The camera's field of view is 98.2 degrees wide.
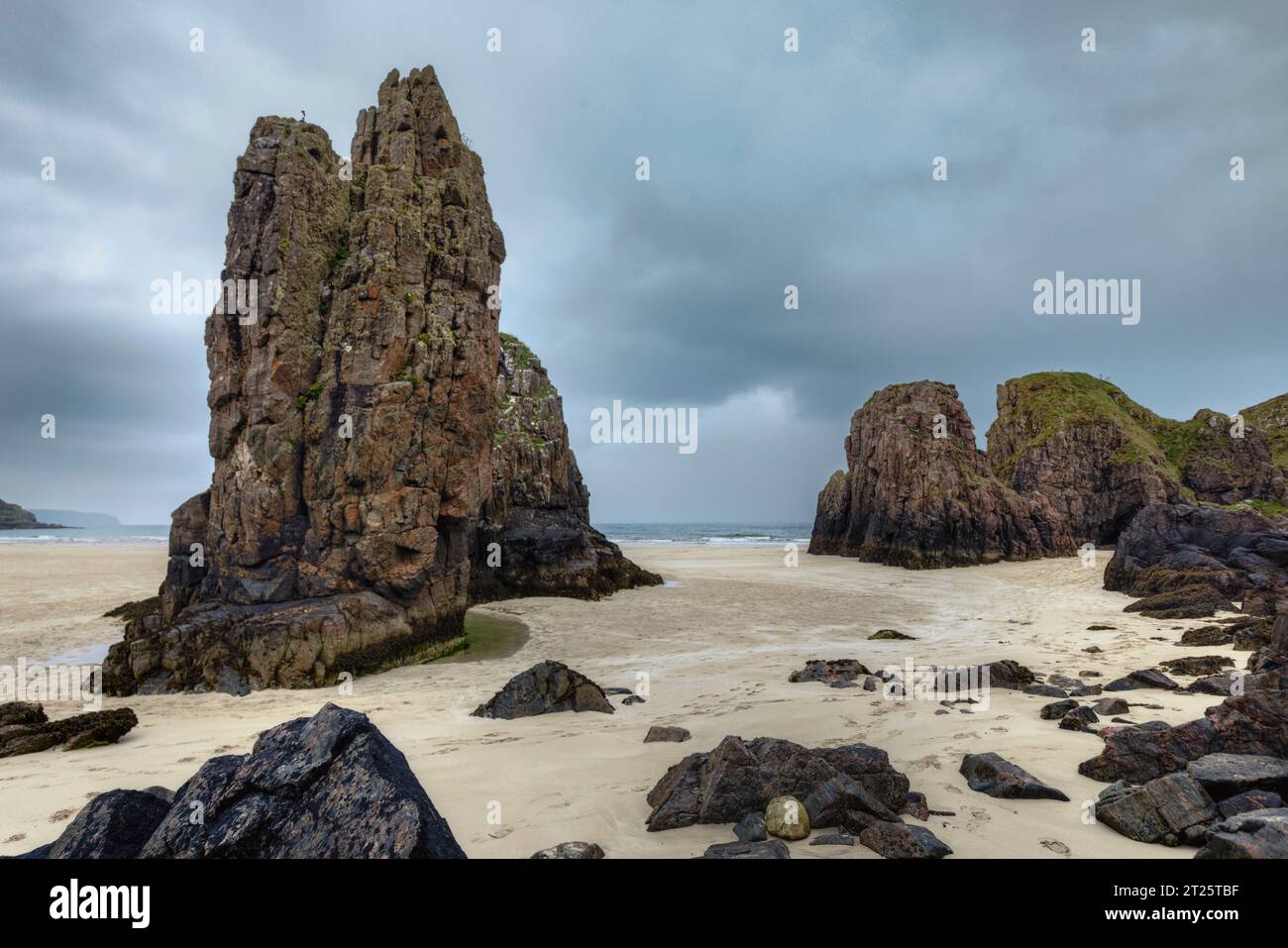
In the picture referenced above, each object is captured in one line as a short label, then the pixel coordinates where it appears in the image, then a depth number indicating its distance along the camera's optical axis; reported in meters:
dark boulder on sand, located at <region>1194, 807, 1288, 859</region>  3.59
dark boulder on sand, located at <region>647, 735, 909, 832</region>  5.00
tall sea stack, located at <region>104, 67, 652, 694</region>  14.52
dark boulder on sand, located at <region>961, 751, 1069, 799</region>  5.48
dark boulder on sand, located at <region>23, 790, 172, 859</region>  3.93
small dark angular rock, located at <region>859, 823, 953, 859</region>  4.36
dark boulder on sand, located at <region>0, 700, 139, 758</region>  8.74
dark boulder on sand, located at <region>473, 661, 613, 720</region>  10.18
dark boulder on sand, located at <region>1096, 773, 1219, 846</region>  4.51
